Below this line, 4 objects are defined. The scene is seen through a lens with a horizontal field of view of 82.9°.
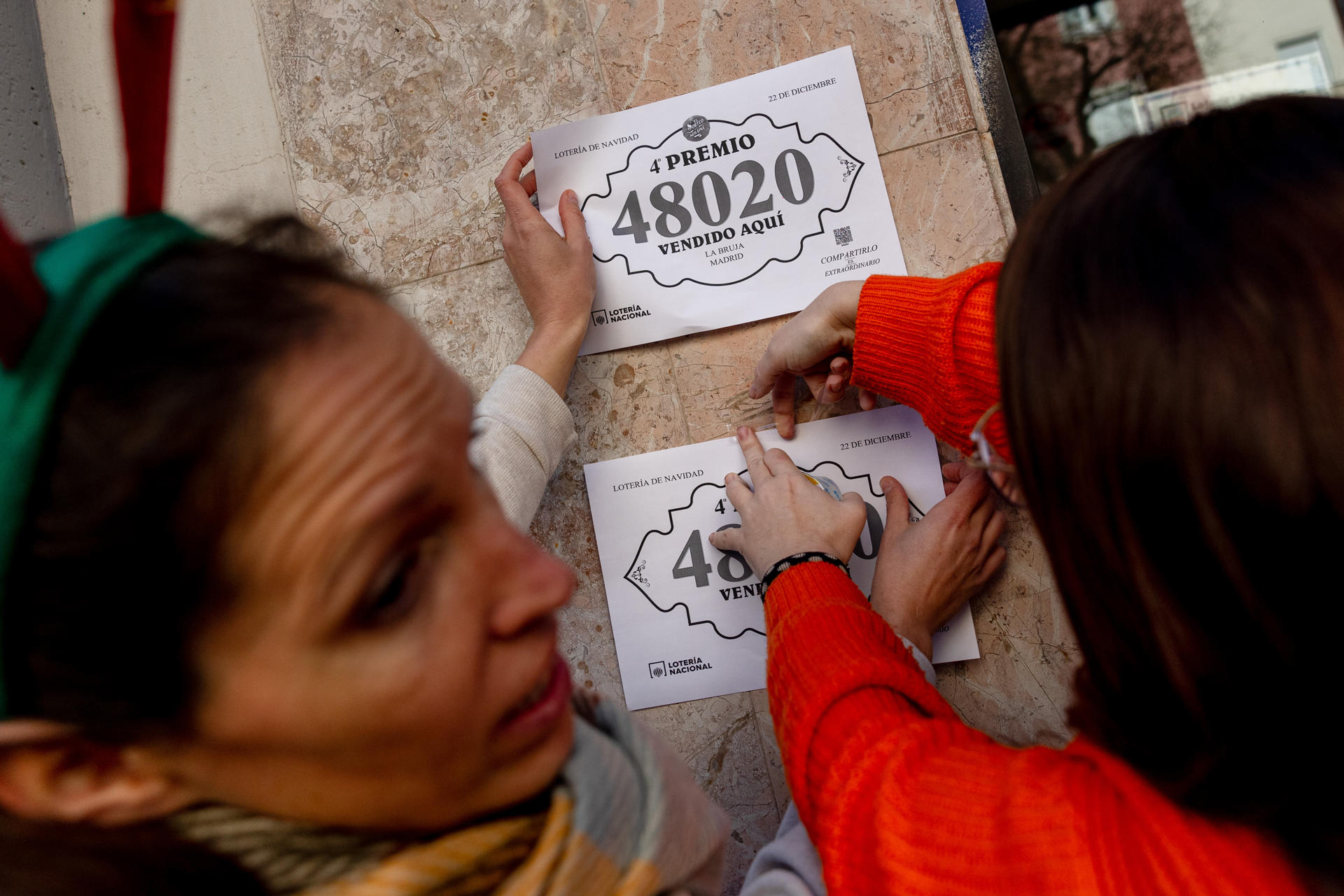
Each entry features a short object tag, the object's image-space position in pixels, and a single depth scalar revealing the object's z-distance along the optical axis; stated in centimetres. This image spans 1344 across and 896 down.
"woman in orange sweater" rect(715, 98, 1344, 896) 39
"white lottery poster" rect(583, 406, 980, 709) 85
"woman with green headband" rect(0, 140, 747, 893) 34
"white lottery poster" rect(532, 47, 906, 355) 86
